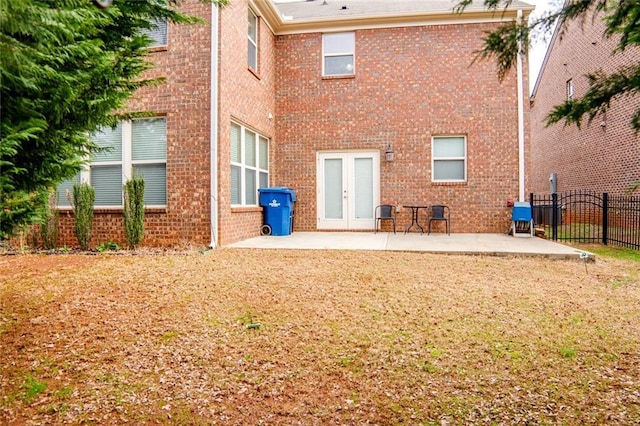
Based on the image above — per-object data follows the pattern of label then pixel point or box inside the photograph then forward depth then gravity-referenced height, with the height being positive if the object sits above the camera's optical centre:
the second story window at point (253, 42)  9.61 +4.08
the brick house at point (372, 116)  10.01 +2.45
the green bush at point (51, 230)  7.76 -0.44
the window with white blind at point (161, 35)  7.86 +3.45
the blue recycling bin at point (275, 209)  9.77 -0.03
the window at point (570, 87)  15.60 +4.80
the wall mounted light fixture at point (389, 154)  10.62 +1.45
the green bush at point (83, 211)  7.48 -0.06
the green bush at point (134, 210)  7.21 -0.04
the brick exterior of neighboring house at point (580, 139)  12.23 +2.58
